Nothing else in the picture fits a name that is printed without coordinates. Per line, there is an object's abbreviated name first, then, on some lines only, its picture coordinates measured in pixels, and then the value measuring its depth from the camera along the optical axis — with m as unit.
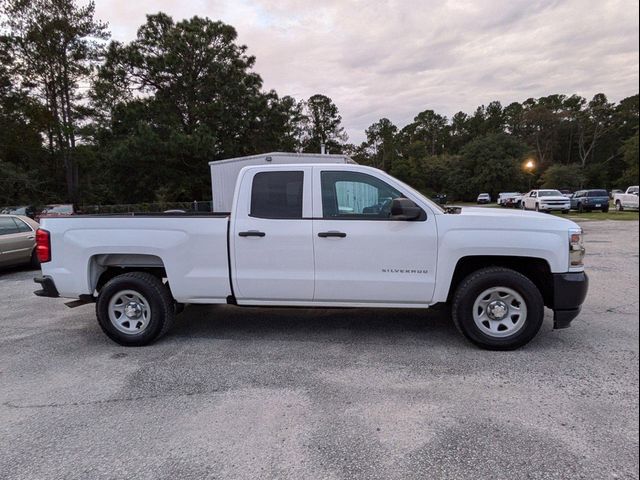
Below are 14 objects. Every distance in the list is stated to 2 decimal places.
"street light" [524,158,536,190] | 58.37
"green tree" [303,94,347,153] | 69.69
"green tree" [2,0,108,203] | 28.00
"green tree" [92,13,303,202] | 28.88
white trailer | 13.76
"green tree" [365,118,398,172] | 102.89
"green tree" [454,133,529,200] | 60.44
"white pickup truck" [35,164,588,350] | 3.97
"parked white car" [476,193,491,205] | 56.94
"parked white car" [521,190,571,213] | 29.36
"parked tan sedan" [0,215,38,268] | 9.05
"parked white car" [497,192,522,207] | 44.26
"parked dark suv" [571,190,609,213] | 26.91
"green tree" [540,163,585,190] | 54.09
